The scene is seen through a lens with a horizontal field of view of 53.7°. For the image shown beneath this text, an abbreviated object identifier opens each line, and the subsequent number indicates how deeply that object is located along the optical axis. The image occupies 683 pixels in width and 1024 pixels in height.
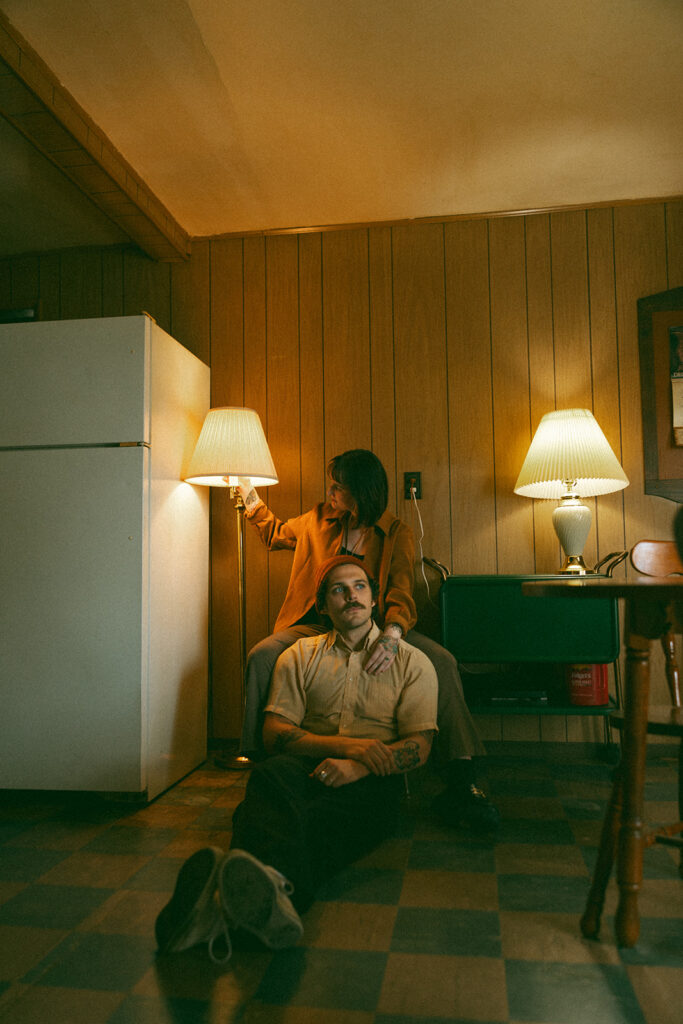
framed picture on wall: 2.85
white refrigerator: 2.26
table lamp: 2.54
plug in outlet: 2.96
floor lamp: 2.59
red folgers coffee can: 2.54
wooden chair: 1.37
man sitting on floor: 1.30
